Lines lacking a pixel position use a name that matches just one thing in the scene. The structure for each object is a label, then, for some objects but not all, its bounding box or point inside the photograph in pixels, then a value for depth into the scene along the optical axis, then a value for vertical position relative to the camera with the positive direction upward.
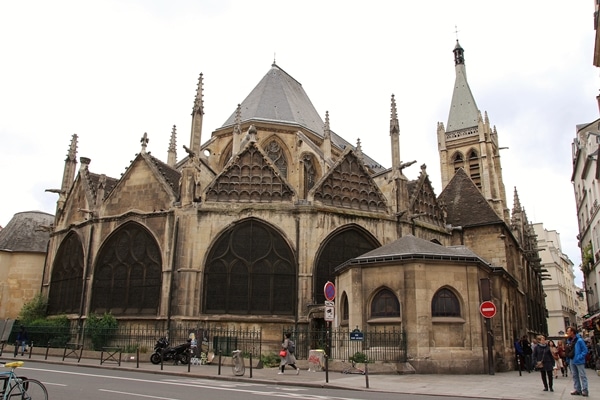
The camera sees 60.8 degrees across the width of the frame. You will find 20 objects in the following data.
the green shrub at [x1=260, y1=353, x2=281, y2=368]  17.58 -0.74
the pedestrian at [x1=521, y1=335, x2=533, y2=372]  18.39 -0.39
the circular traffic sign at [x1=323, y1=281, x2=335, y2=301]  13.76 +1.24
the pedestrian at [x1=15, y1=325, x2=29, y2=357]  20.58 -0.21
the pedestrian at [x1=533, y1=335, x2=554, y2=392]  11.19 -0.48
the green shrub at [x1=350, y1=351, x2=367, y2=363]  15.17 -0.53
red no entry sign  14.70 +0.89
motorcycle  17.25 -0.51
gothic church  16.28 +3.55
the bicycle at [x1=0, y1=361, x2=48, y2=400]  6.51 -0.66
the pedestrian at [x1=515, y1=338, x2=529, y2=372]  17.42 -0.28
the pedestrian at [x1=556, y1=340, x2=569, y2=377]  17.21 -0.53
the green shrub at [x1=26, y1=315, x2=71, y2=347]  21.46 +0.11
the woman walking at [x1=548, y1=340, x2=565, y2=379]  16.79 -0.58
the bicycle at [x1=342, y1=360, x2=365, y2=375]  14.62 -0.83
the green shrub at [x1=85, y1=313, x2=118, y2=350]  20.53 +0.26
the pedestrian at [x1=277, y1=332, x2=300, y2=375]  14.84 -0.50
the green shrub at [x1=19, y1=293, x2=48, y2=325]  24.70 +1.17
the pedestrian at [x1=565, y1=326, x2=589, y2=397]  10.45 -0.47
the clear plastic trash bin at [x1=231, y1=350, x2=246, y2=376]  13.77 -0.71
